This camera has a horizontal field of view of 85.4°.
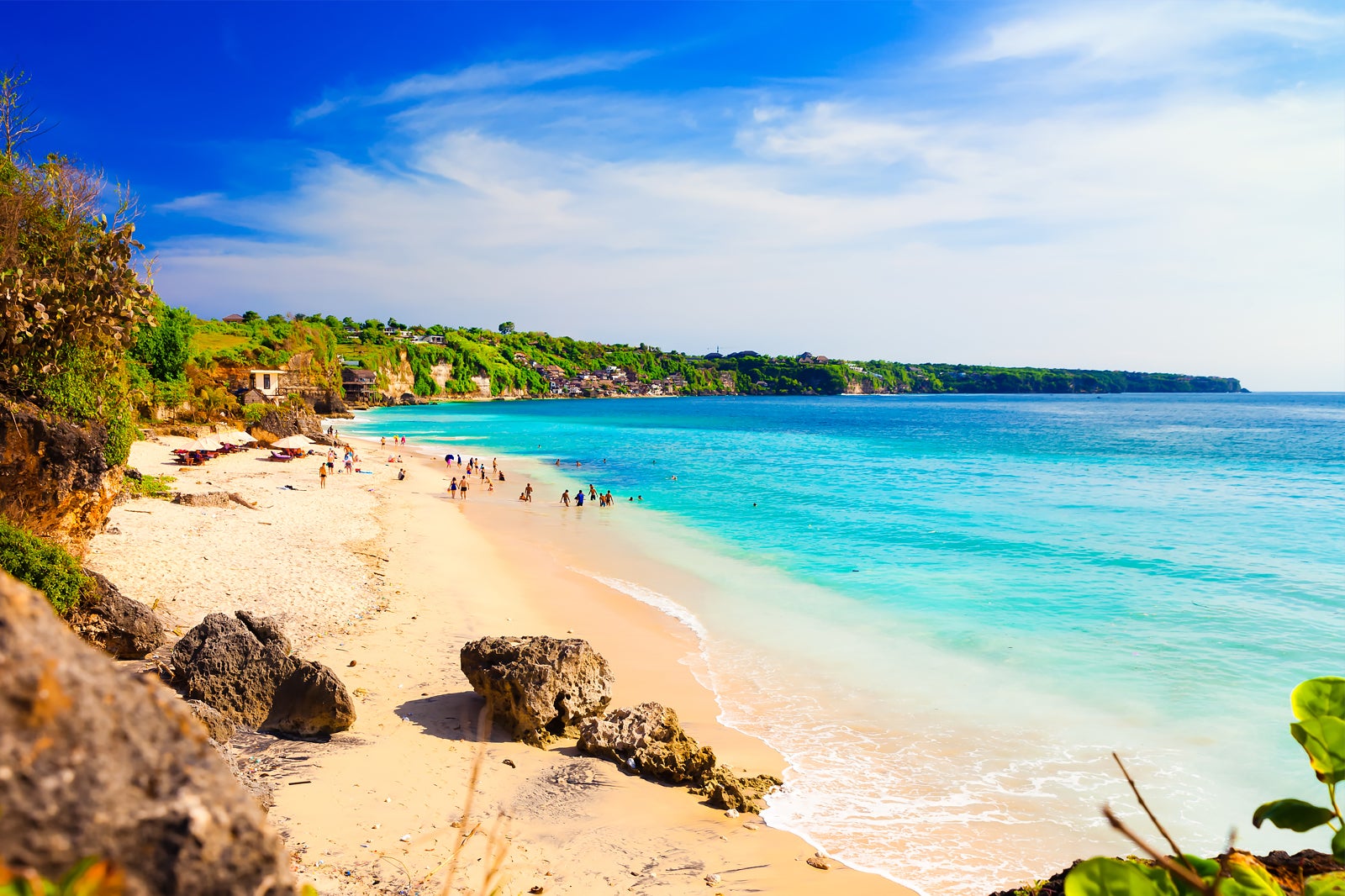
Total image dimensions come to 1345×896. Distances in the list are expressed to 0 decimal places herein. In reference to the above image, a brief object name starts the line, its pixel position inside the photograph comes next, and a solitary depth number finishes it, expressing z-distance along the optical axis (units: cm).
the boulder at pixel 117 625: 1019
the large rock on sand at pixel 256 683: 931
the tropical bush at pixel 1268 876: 154
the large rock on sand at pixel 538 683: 1012
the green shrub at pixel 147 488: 2272
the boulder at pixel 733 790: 893
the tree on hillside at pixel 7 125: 1284
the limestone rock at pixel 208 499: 2281
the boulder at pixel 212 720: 811
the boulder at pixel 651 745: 933
